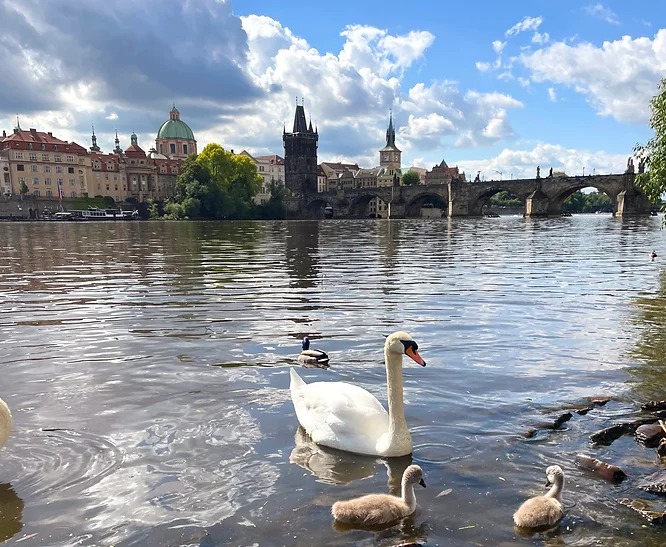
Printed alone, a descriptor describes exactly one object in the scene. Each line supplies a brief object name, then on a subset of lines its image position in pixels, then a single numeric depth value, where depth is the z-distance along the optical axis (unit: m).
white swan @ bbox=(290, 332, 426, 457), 5.48
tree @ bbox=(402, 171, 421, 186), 196.00
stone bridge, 99.88
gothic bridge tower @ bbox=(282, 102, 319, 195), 164.88
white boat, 113.69
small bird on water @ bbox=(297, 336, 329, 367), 8.50
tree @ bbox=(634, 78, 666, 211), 17.11
